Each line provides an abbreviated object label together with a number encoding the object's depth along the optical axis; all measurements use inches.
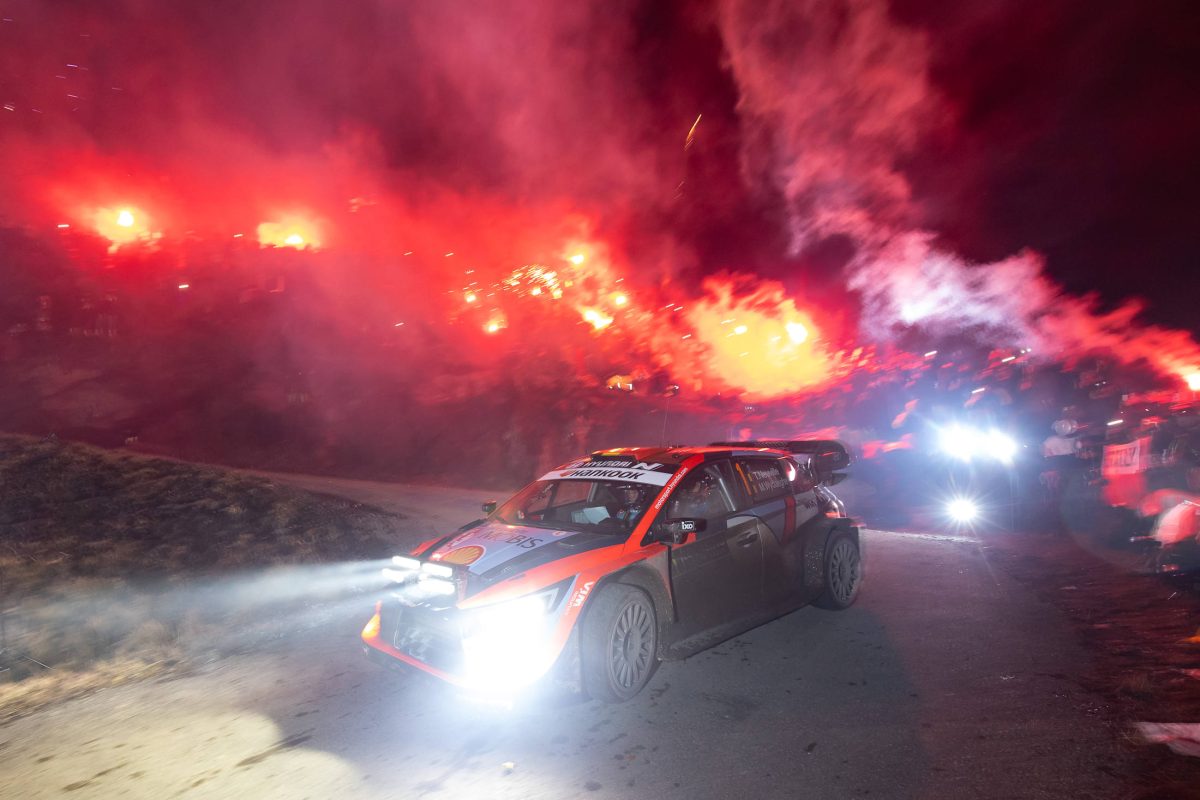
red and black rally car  140.2
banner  358.0
